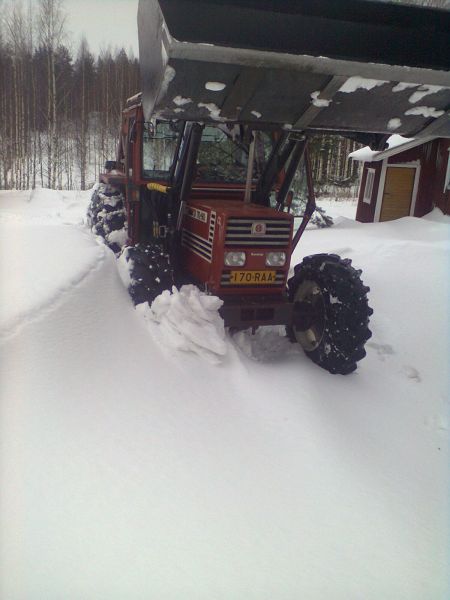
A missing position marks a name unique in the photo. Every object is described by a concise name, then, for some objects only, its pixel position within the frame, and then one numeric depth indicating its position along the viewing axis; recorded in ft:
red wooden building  44.47
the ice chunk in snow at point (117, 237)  20.97
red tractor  9.02
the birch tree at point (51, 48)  44.24
